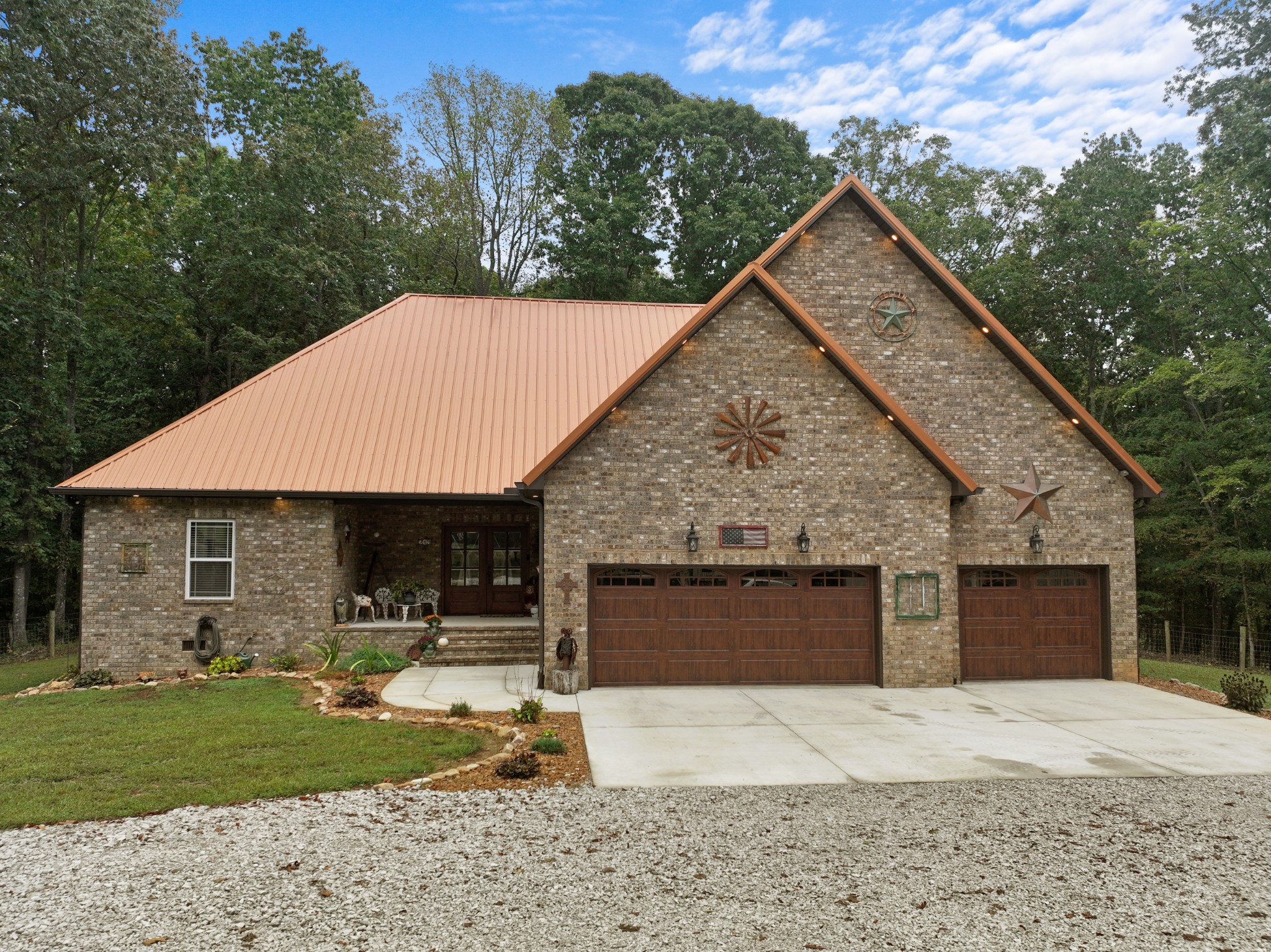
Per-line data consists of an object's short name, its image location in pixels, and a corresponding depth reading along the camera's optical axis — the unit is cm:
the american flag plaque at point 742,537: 1238
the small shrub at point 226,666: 1340
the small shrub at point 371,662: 1327
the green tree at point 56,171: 1769
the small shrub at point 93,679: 1284
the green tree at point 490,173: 2845
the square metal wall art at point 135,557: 1370
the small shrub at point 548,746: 836
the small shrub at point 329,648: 1354
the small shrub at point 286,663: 1351
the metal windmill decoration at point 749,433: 1248
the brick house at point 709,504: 1239
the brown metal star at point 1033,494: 1338
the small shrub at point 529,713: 977
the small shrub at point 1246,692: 1098
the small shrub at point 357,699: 1068
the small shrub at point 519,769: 768
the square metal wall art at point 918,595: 1253
